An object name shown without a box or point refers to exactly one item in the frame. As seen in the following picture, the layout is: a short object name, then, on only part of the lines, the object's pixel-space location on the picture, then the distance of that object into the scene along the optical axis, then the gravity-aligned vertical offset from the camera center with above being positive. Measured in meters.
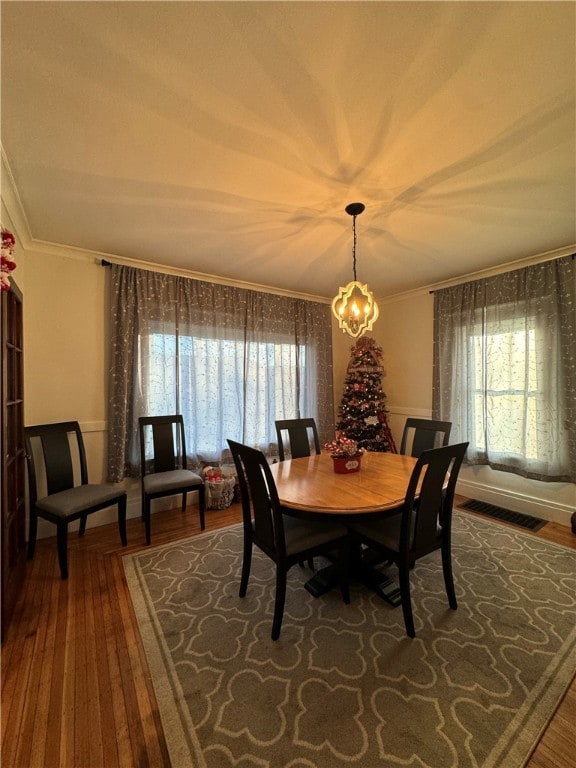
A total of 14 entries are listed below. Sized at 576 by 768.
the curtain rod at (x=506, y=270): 2.84 +1.20
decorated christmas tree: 4.04 -0.30
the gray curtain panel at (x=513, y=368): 2.86 +0.16
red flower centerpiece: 2.13 -0.52
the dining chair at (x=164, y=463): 2.66 -0.82
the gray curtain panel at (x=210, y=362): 3.04 +0.25
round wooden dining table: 1.59 -0.65
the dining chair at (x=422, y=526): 1.60 -0.87
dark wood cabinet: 1.71 -0.50
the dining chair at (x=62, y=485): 2.16 -0.87
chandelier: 2.13 +0.54
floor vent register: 2.90 -1.37
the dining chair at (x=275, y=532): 1.62 -0.91
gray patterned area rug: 1.16 -1.40
